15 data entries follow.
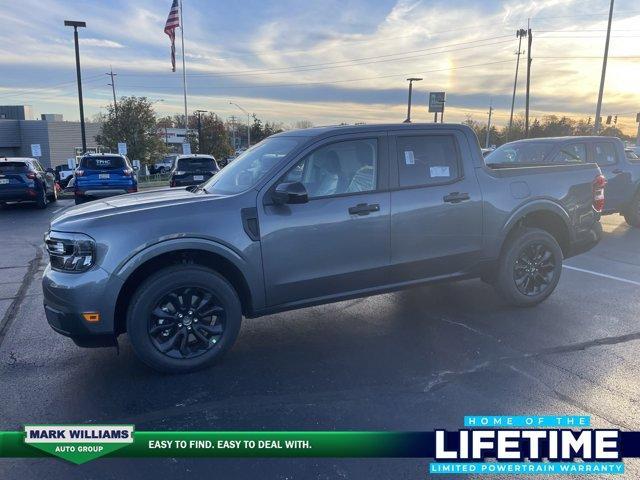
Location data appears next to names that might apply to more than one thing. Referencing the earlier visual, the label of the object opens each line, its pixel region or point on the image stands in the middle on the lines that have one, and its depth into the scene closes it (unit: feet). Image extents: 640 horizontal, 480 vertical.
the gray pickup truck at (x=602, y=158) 31.09
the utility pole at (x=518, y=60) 144.21
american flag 101.65
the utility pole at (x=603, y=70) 79.73
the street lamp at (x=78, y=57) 74.28
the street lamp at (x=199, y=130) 156.33
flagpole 120.16
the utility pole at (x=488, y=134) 201.28
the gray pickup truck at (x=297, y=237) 12.03
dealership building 162.20
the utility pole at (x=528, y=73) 121.90
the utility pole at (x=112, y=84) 218.71
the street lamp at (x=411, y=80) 84.93
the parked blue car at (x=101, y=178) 47.00
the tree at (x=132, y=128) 136.15
